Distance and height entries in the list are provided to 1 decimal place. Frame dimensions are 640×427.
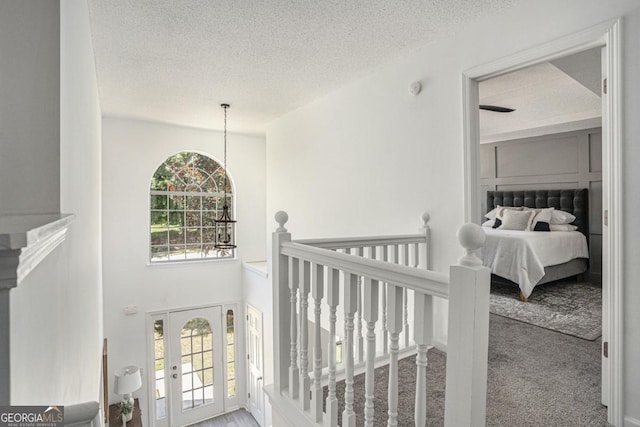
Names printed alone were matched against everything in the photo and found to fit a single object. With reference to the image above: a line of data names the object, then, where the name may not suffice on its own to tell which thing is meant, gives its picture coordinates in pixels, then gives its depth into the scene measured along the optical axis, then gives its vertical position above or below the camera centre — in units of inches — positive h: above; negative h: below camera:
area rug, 113.6 -37.5
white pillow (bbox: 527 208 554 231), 191.6 -5.3
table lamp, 180.9 -89.3
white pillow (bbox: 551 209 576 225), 193.3 -4.1
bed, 146.2 -18.0
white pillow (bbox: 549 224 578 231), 189.8 -9.0
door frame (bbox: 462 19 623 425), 66.3 +4.4
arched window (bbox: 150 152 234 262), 219.0 +4.6
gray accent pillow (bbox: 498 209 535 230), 201.0 -5.3
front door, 219.8 -99.5
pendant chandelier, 237.7 -12.6
